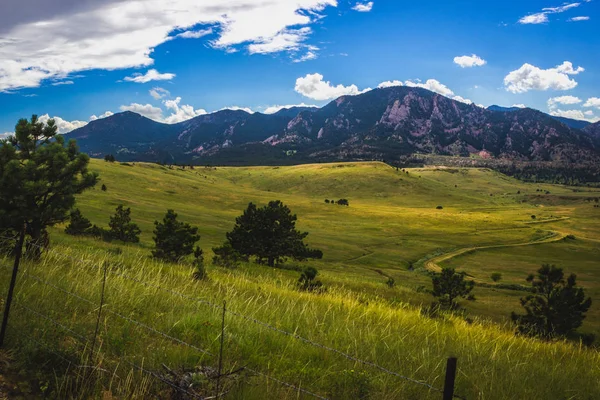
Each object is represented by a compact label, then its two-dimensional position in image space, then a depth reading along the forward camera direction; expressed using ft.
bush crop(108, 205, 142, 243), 171.22
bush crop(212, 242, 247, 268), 117.70
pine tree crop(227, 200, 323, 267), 182.19
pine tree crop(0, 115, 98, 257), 53.72
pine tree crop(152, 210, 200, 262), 127.13
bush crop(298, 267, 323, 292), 58.21
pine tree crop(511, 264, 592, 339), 108.37
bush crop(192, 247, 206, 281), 44.24
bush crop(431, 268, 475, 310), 136.15
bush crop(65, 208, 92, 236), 144.46
